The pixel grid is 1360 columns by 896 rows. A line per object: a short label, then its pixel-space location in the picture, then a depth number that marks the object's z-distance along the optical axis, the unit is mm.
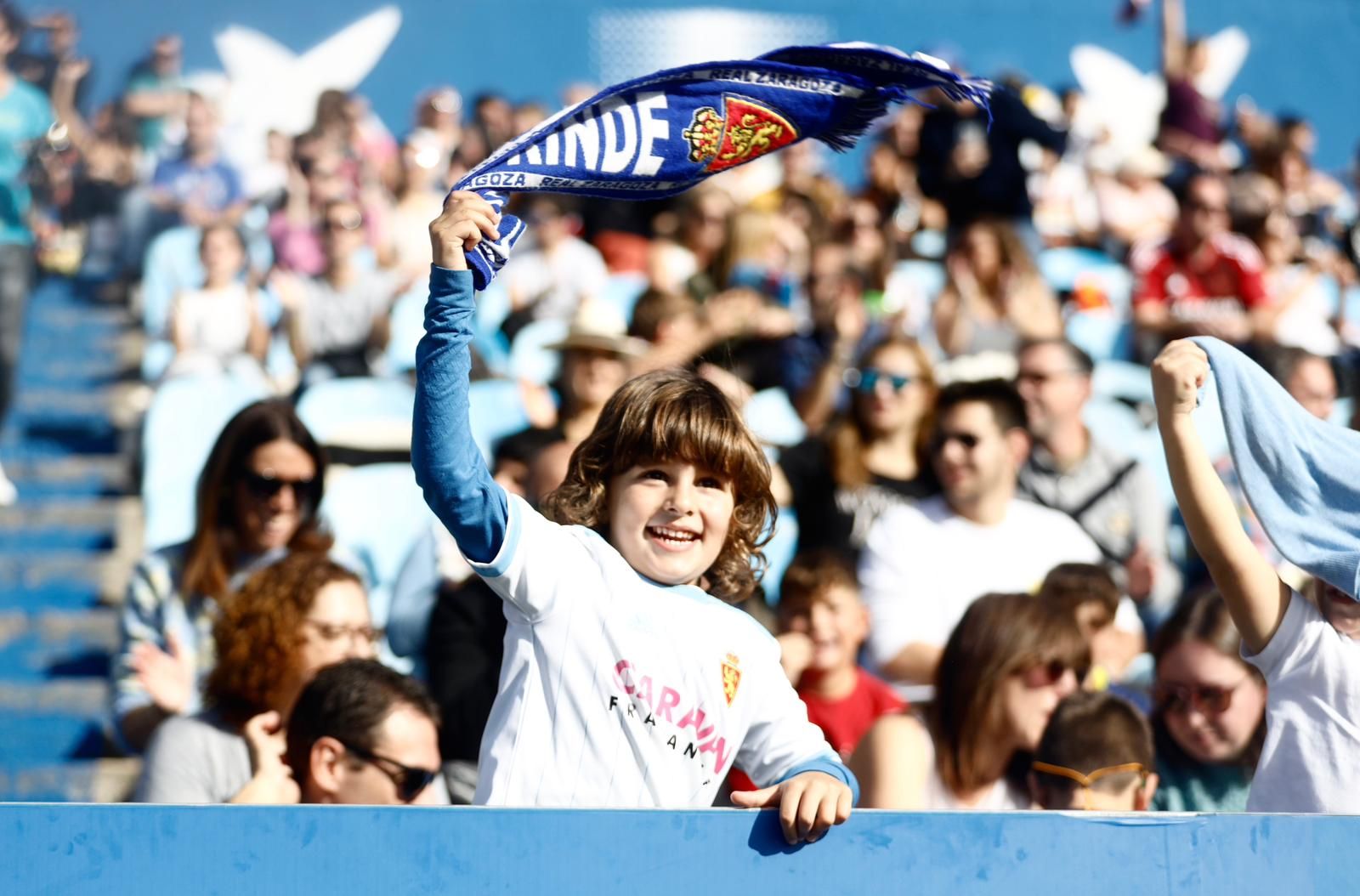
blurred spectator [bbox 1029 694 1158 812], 6516
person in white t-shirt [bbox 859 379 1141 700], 8742
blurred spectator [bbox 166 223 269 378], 12789
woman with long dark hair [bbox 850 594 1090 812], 6977
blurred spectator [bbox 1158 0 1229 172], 17781
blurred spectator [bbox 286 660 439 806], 5875
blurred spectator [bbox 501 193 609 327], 13789
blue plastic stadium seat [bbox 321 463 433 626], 9828
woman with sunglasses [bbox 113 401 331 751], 8234
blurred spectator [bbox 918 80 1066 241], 14398
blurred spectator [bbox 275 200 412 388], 12781
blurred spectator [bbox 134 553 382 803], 6559
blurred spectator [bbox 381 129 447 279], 14180
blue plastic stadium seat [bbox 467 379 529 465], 11266
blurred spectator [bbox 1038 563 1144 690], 7934
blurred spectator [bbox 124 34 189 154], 16437
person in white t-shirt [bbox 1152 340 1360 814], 4656
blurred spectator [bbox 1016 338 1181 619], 9828
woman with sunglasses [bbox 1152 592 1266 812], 7437
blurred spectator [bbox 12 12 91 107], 15703
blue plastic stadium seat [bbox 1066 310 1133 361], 13914
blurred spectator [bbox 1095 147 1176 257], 16859
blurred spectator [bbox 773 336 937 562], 9383
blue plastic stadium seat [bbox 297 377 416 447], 10945
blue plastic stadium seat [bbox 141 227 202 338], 13391
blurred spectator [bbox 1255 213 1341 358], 14164
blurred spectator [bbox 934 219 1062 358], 12773
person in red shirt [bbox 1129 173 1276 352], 13672
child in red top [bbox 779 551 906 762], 7758
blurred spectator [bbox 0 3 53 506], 13305
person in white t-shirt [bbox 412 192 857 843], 3963
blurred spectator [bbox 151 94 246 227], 14789
